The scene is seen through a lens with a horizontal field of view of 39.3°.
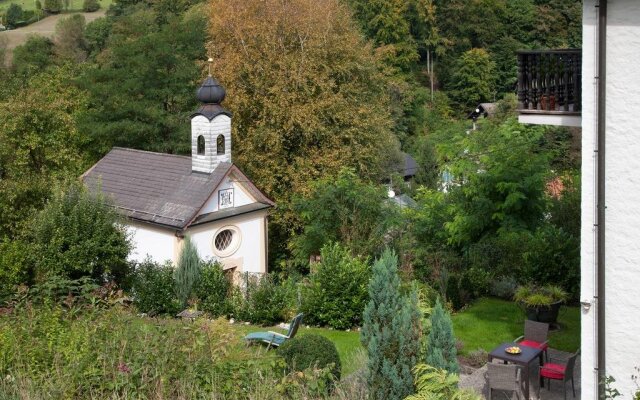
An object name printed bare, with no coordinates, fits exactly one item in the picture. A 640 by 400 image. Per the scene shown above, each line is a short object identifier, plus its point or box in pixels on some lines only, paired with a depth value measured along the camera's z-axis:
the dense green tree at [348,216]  21.95
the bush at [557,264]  16.09
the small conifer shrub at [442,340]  9.76
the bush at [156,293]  19.78
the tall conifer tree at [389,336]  9.78
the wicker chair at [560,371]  10.93
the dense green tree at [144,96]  31.80
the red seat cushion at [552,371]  11.12
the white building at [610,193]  9.28
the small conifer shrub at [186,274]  19.81
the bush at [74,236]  19.08
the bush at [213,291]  19.44
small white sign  23.08
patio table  10.98
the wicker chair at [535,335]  11.87
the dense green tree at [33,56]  42.10
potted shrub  14.01
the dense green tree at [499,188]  19.73
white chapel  22.41
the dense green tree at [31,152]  22.83
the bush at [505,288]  17.84
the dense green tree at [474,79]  59.41
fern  8.91
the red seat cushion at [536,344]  11.71
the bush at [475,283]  17.77
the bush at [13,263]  20.02
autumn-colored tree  29.17
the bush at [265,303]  18.70
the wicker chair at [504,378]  10.63
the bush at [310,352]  11.51
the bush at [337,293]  17.55
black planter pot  14.05
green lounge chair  15.00
